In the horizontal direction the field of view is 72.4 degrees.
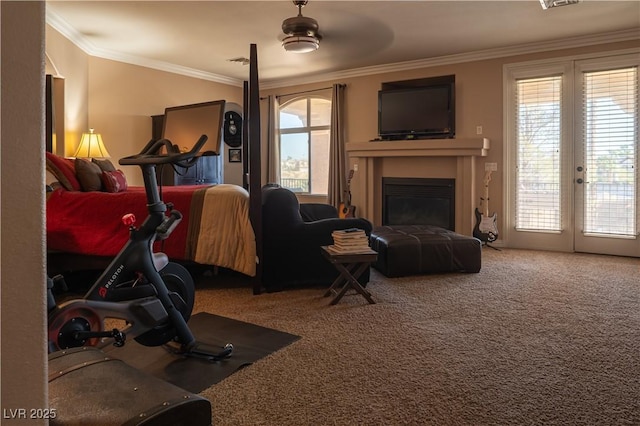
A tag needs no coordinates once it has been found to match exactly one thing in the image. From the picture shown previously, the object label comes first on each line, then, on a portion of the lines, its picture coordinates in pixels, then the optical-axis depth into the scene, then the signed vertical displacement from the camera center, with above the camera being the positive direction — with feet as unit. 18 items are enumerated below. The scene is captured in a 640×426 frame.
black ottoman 12.79 -1.45
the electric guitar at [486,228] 17.89 -0.97
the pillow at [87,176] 11.89 +0.78
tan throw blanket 11.00 -0.68
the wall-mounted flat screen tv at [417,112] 19.20 +4.18
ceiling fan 13.80 +5.56
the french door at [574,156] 16.08 +1.90
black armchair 11.02 -0.94
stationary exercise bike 6.15 -1.43
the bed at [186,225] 10.91 -0.51
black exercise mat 6.57 -2.53
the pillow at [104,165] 13.00 +1.19
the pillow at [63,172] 11.57 +0.88
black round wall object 22.53 +3.93
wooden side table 10.00 -1.46
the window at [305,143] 23.67 +3.41
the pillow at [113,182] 12.23 +0.65
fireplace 19.45 +0.15
